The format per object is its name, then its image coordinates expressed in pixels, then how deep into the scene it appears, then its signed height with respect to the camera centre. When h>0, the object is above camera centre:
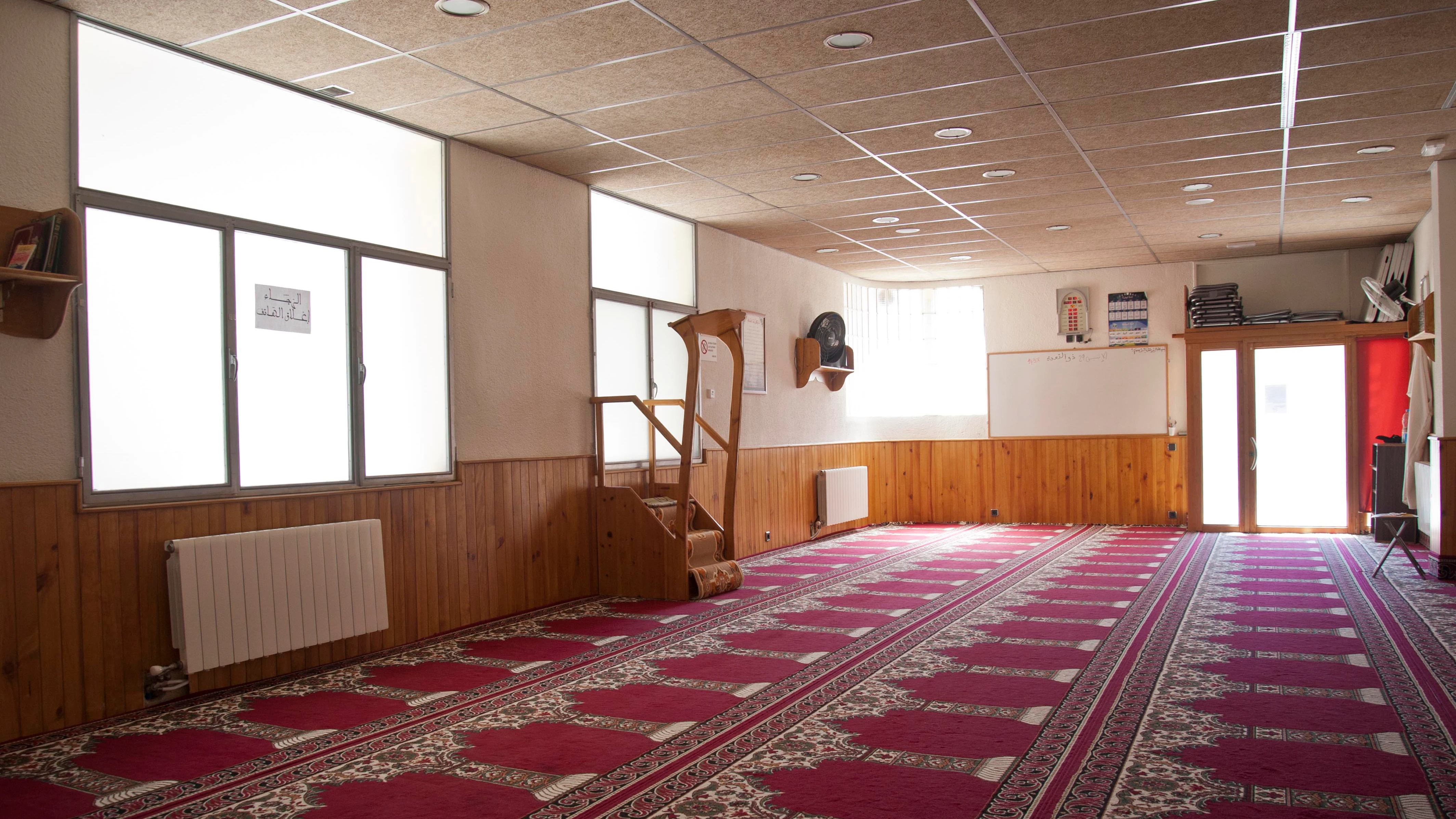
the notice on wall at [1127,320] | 11.59 +0.99
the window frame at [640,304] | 7.45 +0.88
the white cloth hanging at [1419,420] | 8.80 -0.17
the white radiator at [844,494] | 10.74 -0.90
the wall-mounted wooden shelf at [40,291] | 4.02 +0.54
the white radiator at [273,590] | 4.52 -0.81
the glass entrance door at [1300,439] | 10.29 -0.36
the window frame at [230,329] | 4.29 +0.46
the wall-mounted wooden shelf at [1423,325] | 7.93 +0.62
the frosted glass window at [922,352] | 12.46 +0.72
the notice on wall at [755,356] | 9.57 +0.54
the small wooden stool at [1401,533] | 7.11 -0.96
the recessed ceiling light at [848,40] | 4.68 +1.72
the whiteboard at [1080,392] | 11.55 +0.18
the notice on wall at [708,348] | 8.58 +0.56
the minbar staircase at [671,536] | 6.96 -0.85
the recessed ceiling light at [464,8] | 4.27 +1.73
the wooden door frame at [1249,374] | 10.17 +0.32
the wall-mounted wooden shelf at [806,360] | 10.51 +0.54
